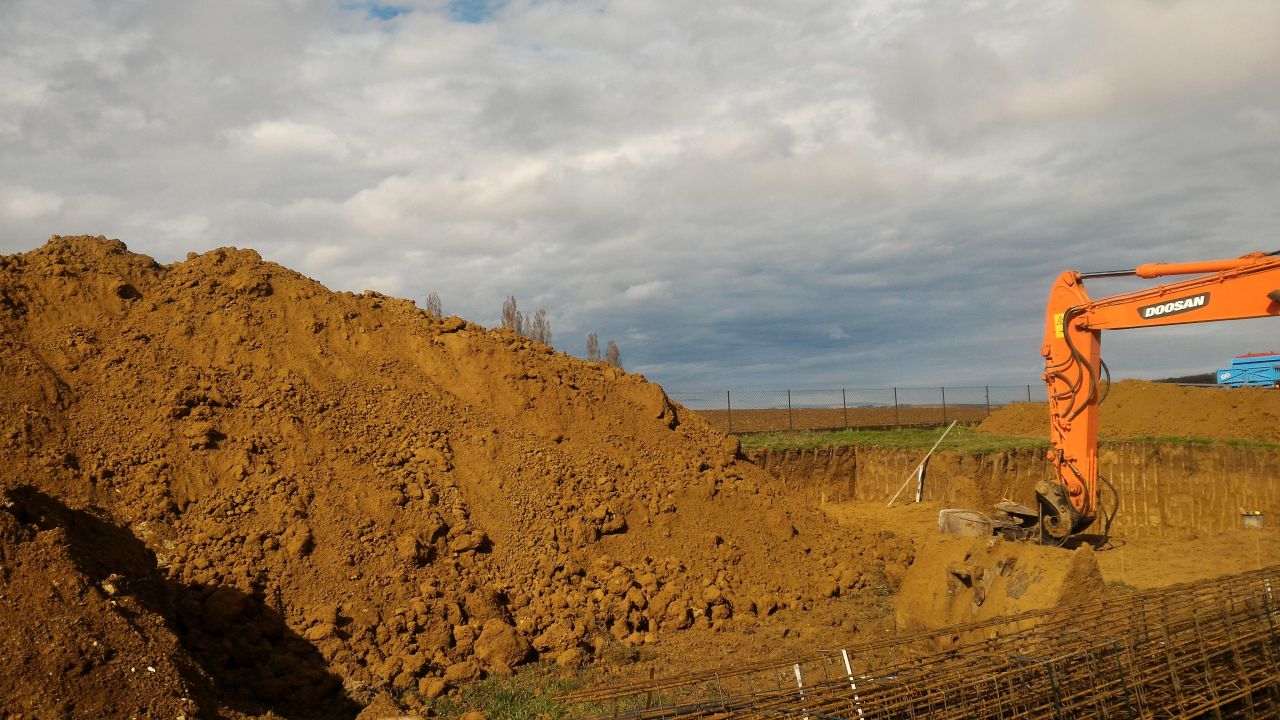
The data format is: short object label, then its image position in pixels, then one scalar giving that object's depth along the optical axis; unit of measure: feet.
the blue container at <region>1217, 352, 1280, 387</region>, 94.63
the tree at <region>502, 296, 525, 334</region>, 119.44
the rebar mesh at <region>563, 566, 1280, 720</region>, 15.89
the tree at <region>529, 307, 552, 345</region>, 126.31
